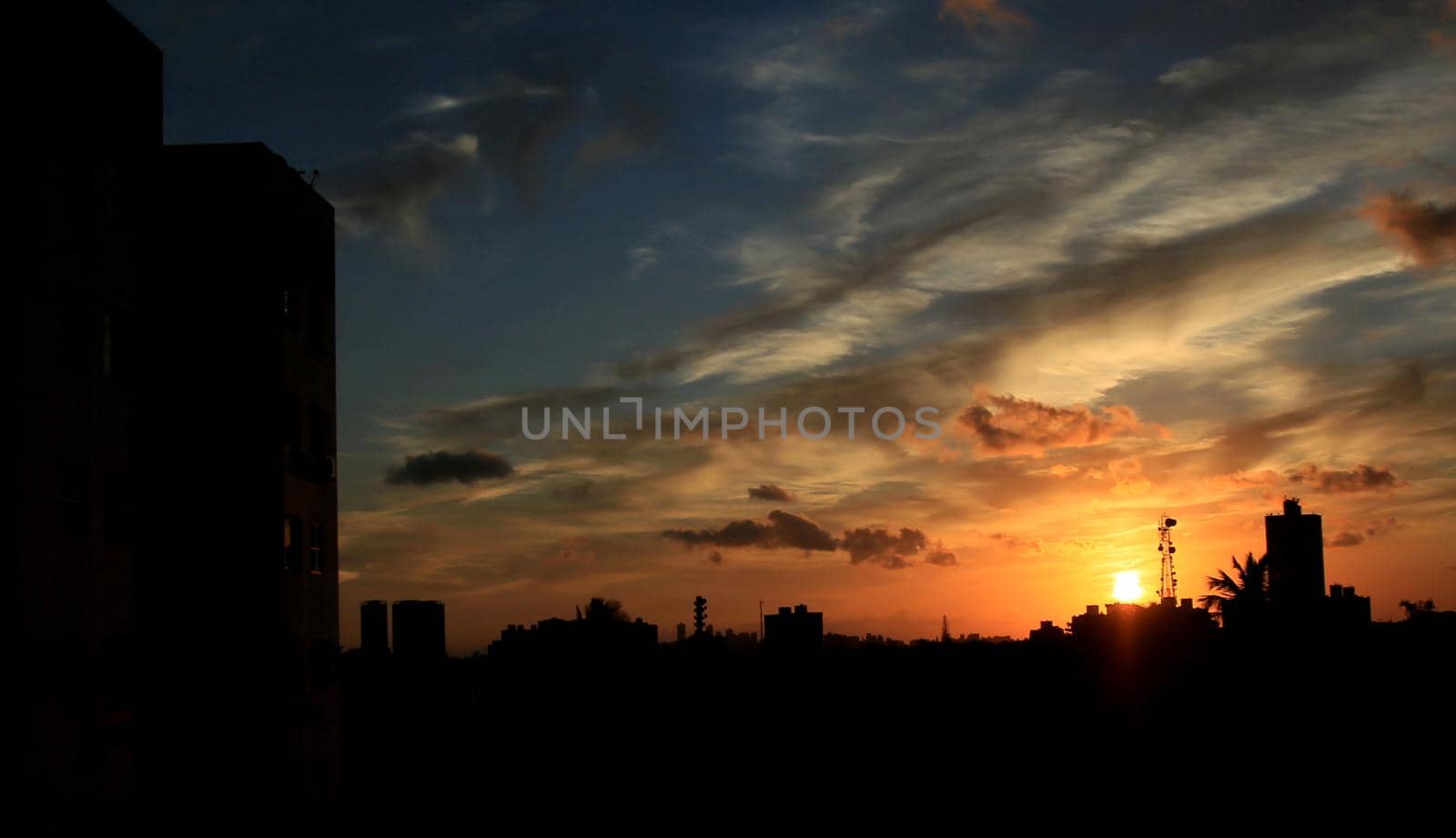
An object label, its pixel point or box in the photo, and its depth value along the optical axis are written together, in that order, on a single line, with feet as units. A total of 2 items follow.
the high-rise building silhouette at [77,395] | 81.51
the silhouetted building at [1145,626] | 188.24
